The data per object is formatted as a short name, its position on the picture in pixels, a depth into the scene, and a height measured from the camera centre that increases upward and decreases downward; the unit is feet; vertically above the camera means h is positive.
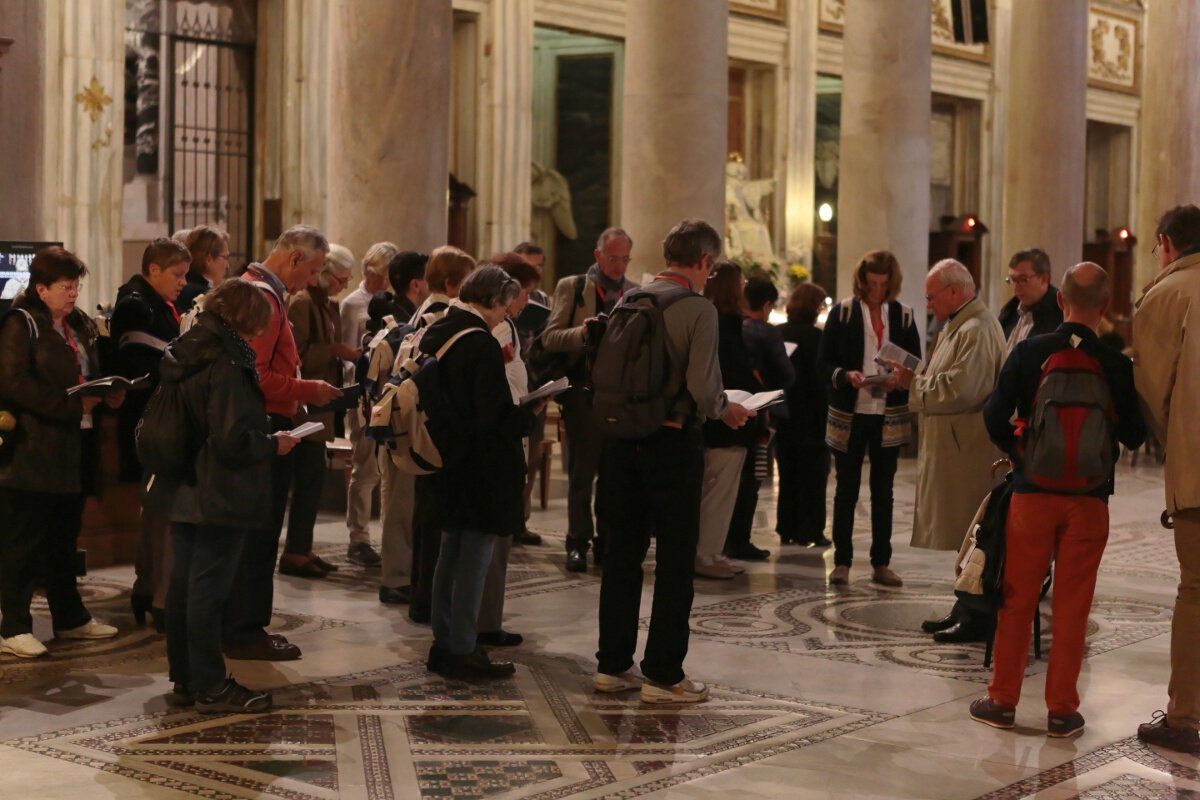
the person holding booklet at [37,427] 20.98 -1.39
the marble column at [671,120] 37.58 +4.63
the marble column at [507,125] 55.77 +6.64
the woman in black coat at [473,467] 19.84 -1.72
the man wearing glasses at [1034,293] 24.57 +0.55
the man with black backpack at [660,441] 19.04 -1.33
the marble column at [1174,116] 54.44 +7.04
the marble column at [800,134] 69.05 +8.01
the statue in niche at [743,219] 65.31 +4.21
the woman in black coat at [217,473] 17.97 -1.66
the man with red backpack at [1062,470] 17.97 -1.49
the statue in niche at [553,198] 64.03 +4.81
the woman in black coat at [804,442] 31.65 -2.17
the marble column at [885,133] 46.06 +5.40
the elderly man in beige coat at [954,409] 24.13 -1.15
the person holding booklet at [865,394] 26.89 -1.07
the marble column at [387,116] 32.07 +3.96
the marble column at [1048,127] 49.83 +6.10
